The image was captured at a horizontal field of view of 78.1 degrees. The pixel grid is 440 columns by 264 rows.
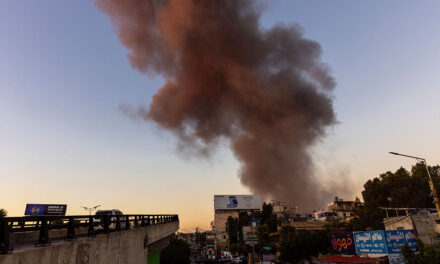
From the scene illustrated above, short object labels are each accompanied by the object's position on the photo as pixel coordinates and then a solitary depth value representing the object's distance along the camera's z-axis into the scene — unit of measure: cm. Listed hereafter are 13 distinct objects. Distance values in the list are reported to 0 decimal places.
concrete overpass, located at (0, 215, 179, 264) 712
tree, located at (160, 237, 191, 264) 4218
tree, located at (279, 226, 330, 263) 4997
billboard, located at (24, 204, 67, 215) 7646
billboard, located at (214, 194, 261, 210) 12869
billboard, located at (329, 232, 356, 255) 3047
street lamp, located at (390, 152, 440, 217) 1652
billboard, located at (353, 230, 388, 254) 2377
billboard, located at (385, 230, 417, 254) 2333
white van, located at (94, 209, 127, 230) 3133
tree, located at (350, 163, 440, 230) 6275
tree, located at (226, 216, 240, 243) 11808
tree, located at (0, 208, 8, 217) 2966
